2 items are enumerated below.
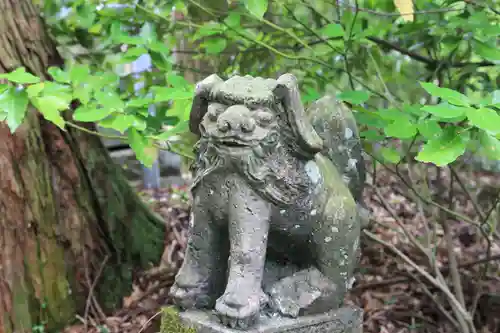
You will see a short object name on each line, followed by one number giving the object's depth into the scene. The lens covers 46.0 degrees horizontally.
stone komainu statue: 1.33
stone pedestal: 1.36
